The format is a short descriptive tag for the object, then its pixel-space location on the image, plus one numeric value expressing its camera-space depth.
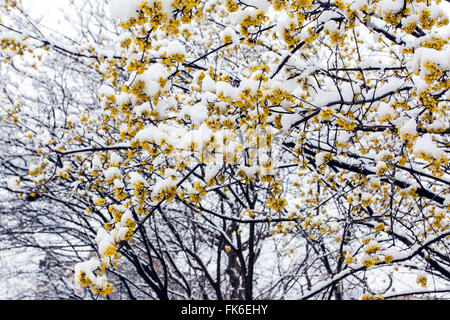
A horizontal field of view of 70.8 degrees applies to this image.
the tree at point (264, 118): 2.12
